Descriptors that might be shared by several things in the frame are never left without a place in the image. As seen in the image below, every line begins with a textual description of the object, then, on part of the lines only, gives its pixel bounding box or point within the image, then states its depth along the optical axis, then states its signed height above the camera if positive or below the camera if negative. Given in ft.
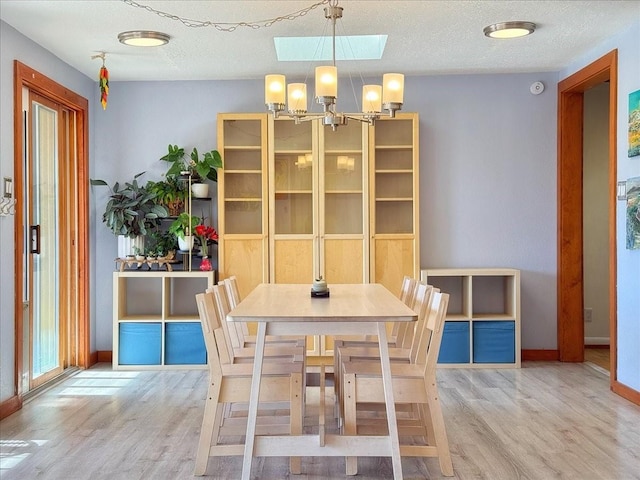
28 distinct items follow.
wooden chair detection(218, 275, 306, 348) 13.28 -2.23
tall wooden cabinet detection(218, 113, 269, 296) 18.62 +0.67
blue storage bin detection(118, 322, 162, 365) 18.33 -3.17
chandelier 11.57 +2.28
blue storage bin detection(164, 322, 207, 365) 18.34 -3.21
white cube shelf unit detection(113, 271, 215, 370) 18.30 -3.03
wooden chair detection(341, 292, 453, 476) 10.37 -2.60
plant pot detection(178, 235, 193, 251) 18.39 -0.46
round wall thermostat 19.33 +3.83
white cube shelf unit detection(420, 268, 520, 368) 18.40 -2.99
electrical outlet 21.85 -2.90
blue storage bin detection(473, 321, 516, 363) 18.49 -3.27
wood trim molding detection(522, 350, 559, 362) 19.49 -3.73
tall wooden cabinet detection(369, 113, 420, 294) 18.57 +0.66
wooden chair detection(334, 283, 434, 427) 11.51 -2.34
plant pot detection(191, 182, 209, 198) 18.80 +0.96
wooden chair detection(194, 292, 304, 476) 10.38 -2.59
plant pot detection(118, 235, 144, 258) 18.75 -0.55
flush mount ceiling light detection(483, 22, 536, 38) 14.42 +4.15
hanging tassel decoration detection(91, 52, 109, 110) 16.98 +3.55
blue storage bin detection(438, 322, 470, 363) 18.44 -3.20
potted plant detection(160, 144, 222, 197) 18.25 +1.59
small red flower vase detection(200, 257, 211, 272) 18.60 -1.09
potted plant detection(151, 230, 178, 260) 18.70 -0.52
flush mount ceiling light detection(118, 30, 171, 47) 14.82 +4.09
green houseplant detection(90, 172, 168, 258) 18.40 +0.30
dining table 9.68 -2.04
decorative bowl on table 12.53 -1.20
